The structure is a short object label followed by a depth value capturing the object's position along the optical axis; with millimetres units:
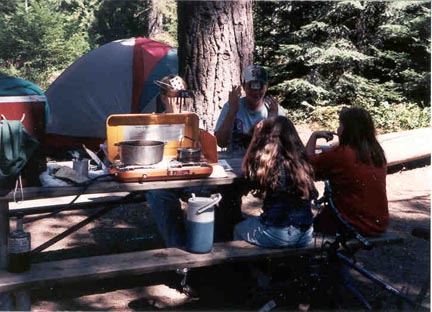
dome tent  8430
